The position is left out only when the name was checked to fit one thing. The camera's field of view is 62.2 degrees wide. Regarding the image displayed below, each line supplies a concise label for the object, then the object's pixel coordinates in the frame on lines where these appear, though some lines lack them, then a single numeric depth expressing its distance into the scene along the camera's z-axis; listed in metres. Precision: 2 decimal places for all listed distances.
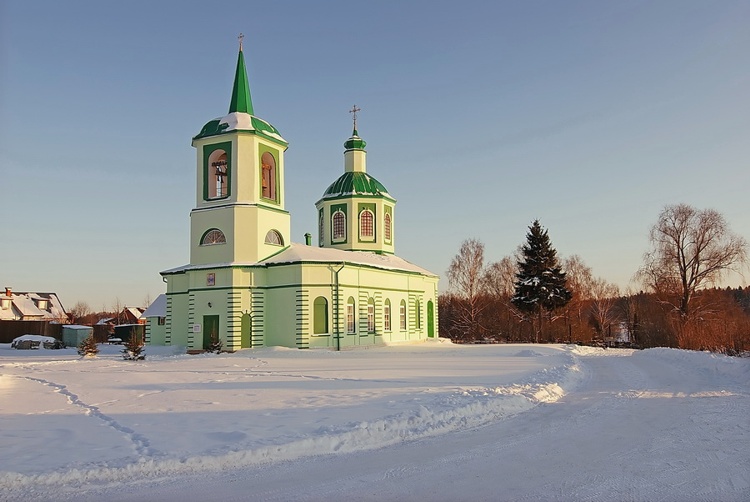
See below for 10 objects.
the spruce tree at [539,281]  46.75
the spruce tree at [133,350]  24.44
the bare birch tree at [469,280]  52.34
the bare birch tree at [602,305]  58.44
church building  28.20
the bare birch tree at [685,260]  41.00
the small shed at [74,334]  38.62
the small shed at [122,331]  48.75
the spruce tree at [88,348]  26.38
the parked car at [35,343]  36.09
